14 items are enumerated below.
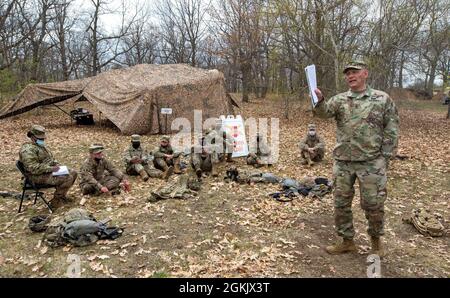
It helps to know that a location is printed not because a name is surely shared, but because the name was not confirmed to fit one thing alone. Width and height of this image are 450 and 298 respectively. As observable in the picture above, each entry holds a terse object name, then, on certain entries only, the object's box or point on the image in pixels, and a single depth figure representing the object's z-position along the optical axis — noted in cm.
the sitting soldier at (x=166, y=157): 876
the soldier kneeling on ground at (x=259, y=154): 946
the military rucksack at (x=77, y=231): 494
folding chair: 589
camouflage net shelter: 1407
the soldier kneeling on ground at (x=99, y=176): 679
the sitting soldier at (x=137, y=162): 842
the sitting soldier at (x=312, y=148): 952
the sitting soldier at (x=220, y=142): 938
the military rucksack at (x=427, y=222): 540
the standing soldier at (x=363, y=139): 416
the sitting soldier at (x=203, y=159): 868
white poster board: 1022
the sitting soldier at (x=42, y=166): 595
